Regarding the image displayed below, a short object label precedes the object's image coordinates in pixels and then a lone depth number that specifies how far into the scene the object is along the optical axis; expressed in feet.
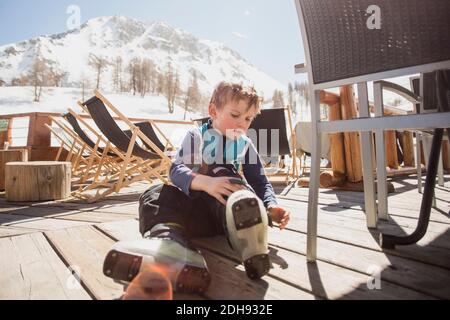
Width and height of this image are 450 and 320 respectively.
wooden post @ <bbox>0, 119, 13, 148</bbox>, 19.07
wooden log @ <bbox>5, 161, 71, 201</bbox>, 9.05
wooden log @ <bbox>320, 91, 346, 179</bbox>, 9.84
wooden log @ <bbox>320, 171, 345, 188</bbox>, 10.22
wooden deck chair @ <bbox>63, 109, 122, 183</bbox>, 11.76
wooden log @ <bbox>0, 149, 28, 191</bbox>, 11.56
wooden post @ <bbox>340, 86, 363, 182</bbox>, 9.46
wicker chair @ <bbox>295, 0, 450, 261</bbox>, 2.73
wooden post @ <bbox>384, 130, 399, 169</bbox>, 13.43
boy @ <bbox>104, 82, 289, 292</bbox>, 2.78
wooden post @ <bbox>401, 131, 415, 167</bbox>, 15.14
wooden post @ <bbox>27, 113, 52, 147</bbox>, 15.74
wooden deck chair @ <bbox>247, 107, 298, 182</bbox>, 12.24
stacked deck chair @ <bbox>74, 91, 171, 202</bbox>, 9.57
